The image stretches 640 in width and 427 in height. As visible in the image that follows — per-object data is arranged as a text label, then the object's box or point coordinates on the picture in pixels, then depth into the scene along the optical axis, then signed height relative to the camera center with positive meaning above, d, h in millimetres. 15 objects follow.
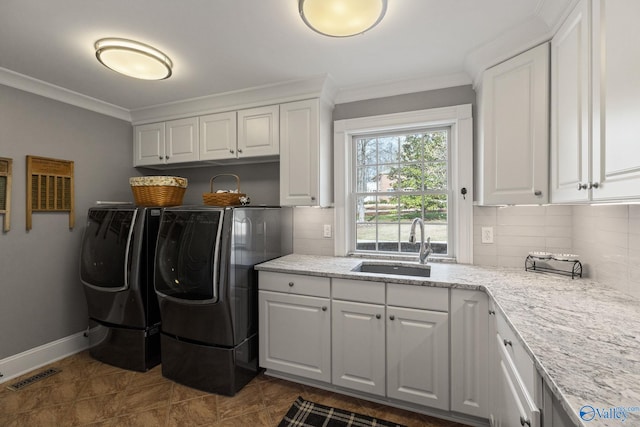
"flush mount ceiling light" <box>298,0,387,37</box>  1292 +943
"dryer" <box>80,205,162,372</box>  2279 -571
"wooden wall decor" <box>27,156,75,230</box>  2316 +225
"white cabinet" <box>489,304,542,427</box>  902 -651
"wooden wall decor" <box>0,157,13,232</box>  2160 +170
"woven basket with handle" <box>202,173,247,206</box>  2451 +118
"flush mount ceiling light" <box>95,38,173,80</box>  1744 +984
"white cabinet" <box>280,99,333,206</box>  2357 +509
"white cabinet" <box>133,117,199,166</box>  2787 +714
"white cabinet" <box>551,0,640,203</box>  952 +444
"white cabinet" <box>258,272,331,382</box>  2010 -827
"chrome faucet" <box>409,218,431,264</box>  2211 -232
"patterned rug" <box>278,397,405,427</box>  1741 -1304
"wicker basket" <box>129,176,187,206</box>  2545 +201
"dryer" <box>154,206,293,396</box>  1979 -596
